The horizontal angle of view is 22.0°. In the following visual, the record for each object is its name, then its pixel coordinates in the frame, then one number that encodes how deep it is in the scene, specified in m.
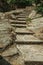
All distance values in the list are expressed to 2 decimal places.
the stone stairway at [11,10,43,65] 2.42
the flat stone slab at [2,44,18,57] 2.81
